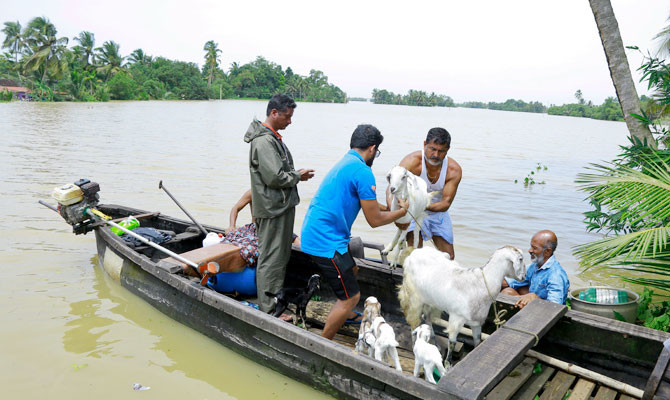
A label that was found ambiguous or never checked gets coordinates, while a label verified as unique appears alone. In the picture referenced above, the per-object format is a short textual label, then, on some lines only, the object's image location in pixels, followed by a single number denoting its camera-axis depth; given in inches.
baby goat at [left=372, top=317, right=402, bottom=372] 142.0
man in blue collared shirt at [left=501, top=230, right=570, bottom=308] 173.2
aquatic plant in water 633.7
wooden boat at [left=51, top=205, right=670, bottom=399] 127.6
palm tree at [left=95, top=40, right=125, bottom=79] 2524.6
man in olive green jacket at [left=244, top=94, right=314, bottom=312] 175.0
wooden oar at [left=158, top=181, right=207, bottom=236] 265.4
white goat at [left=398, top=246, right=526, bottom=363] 144.7
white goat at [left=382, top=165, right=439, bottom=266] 163.9
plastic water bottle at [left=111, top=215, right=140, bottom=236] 258.7
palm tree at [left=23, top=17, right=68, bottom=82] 2057.1
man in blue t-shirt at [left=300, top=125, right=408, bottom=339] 155.0
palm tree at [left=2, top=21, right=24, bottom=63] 2299.0
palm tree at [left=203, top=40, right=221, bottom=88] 3868.9
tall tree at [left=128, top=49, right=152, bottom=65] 3326.8
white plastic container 238.4
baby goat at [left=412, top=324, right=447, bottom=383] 133.5
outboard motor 244.1
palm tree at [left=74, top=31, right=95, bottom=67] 2416.3
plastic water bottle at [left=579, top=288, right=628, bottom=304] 198.9
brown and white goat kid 149.9
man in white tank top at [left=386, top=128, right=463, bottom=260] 190.9
